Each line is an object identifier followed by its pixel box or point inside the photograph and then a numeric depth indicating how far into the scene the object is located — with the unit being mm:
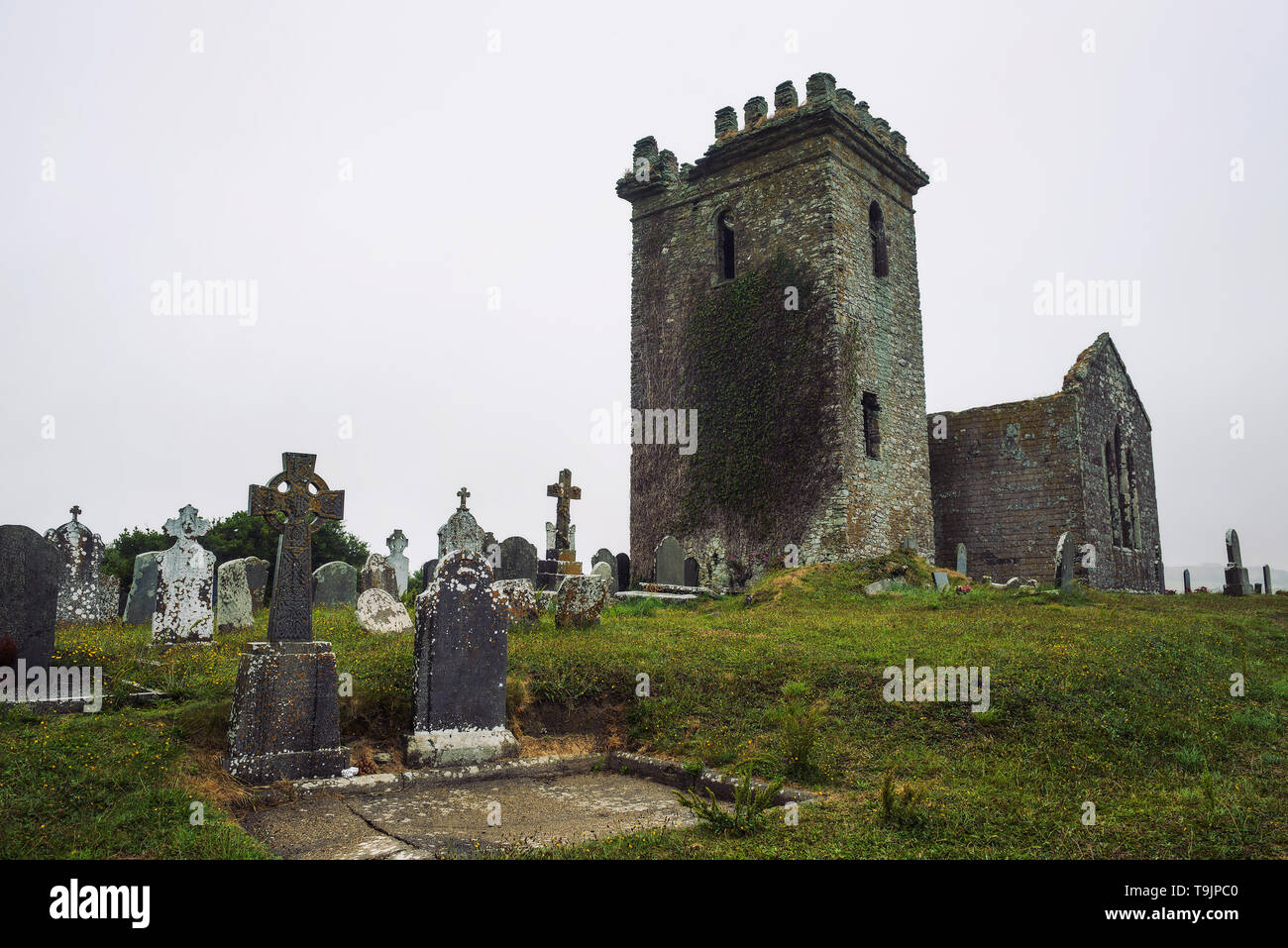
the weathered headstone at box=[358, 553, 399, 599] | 15219
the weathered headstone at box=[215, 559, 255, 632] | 11695
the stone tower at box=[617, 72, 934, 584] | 17859
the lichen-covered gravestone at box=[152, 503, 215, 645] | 10172
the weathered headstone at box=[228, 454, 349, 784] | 5918
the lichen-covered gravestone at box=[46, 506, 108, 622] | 13477
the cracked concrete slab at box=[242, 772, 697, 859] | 4738
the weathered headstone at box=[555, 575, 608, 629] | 11062
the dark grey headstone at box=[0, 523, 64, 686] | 6816
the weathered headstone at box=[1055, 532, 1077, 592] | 14859
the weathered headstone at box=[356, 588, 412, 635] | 10914
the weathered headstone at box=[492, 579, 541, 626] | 10375
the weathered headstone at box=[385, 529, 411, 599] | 16578
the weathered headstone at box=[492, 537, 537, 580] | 16188
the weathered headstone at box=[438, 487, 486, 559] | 14297
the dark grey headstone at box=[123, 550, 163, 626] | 12864
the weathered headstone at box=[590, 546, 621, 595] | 20141
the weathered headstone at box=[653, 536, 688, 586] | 18234
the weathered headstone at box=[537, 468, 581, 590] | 14320
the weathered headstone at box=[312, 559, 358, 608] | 15453
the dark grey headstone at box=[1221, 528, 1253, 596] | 20812
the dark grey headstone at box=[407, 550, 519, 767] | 6766
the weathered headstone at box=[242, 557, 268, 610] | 16328
